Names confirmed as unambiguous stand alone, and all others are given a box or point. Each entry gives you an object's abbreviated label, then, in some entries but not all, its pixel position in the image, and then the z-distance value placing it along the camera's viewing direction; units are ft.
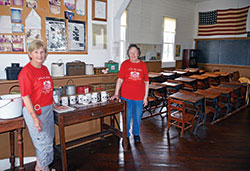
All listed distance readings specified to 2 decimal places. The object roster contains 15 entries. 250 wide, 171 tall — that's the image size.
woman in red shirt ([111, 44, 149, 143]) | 10.62
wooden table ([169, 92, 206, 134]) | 12.44
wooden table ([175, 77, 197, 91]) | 20.05
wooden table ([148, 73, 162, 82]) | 21.12
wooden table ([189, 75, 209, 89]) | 21.84
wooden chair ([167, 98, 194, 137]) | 12.21
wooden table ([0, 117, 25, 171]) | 7.14
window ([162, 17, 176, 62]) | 28.91
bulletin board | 8.82
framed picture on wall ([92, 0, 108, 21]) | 11.17
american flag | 28.12
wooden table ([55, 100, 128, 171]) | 8.17
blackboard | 28.56
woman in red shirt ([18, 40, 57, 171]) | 6.68
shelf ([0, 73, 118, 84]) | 8.26
